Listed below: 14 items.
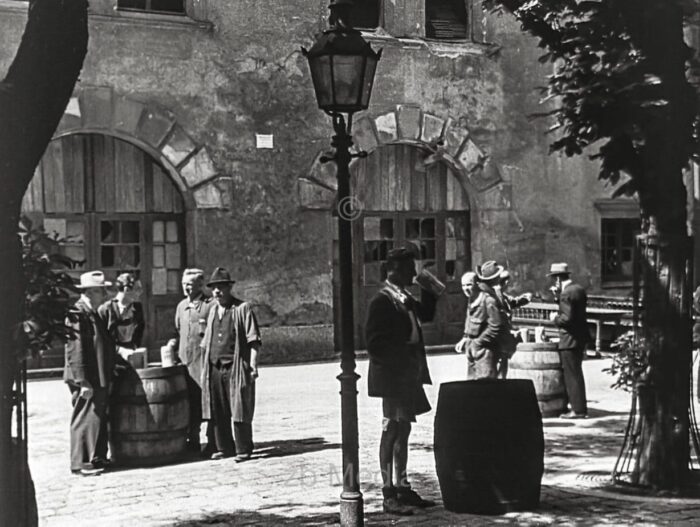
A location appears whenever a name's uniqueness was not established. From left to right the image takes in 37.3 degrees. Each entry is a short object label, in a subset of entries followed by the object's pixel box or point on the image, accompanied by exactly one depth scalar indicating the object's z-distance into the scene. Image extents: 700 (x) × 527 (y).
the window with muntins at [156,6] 15.40
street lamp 6.86
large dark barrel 7.16
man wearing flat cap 7.48
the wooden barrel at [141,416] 9.29
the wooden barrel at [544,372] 11.42
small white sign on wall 16.22
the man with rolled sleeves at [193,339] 9.91
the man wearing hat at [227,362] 9.63
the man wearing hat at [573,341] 11.38
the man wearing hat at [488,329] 10.70
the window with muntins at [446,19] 17.88
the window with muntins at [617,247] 19.61
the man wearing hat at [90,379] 8.99
